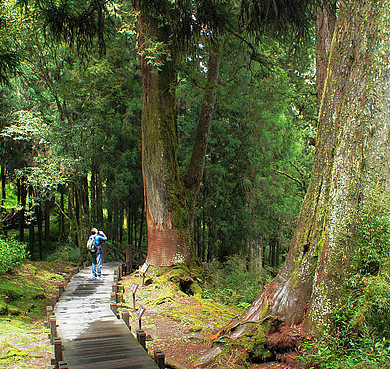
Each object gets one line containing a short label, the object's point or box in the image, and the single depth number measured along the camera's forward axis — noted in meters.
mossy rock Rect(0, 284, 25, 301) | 13.31
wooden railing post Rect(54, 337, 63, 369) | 6.16
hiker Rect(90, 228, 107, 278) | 13.39
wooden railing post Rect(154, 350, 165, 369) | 5.75
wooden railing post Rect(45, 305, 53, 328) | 9.08
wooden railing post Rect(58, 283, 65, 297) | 11.50
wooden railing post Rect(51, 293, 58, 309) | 10.18
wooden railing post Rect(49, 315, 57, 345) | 7.61
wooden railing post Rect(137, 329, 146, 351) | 6.84
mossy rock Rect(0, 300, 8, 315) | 11.31
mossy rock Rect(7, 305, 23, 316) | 11.52
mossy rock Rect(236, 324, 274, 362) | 5.64
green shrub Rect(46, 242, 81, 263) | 21.01
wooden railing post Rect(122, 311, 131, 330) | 8.27
